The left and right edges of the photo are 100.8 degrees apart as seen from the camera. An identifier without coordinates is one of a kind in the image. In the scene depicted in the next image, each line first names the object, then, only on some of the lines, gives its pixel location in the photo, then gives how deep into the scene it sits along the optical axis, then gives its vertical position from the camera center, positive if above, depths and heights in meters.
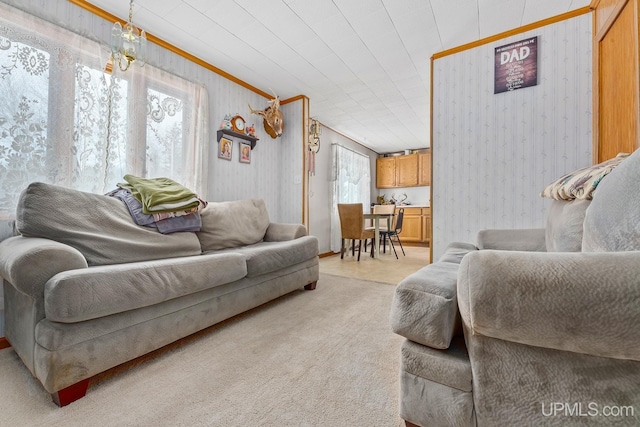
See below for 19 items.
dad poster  2.27 +1.34
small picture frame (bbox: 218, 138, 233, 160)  3.03 +0.77
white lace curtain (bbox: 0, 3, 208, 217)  1.66 +0.74
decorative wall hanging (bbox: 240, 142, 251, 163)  3.31 +0.78
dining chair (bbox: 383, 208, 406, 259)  5.05 -0.18
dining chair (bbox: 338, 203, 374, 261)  4.34 -0.13
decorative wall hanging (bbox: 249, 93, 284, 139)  3.54 +1.33
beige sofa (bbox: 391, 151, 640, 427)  0.53 -0.27
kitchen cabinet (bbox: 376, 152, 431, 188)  6.37 +1.14
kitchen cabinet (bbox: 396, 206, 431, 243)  6.11 -0.22
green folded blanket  1.97 +0.15
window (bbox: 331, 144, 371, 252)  5.03 +0.74
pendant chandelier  1.89 +1.23
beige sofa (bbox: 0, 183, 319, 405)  1.08 -0.37
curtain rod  5.07 +1.38
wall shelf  3.01 +0.95
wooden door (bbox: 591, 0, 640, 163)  1.47 +0.90
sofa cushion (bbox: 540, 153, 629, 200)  1.01 +0.15
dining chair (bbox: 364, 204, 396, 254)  5.55 +0.14
